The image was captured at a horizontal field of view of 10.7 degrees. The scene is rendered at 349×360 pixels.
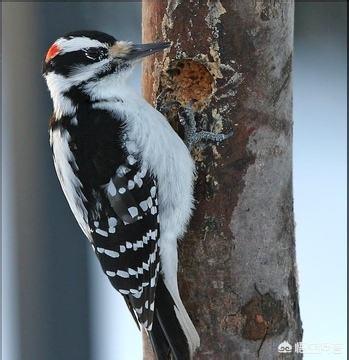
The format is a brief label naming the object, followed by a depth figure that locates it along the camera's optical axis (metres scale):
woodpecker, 5.17
